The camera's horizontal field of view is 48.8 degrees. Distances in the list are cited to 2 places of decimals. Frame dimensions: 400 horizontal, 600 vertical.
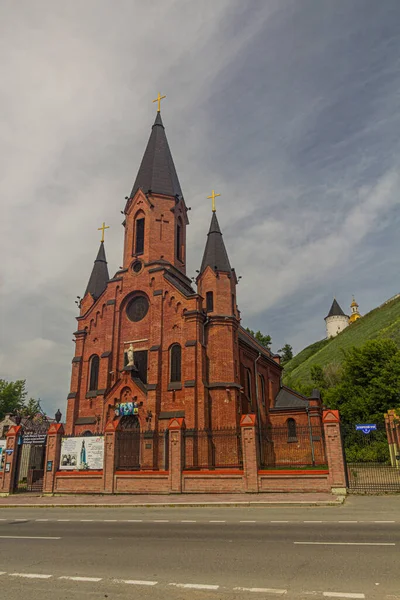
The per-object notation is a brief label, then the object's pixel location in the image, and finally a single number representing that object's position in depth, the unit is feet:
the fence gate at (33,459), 83.66
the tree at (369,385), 141.49
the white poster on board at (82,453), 76.38
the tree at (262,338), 219.00
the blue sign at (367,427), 70.11
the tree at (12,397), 197.98
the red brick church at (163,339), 90.99
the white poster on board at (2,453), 83.66
